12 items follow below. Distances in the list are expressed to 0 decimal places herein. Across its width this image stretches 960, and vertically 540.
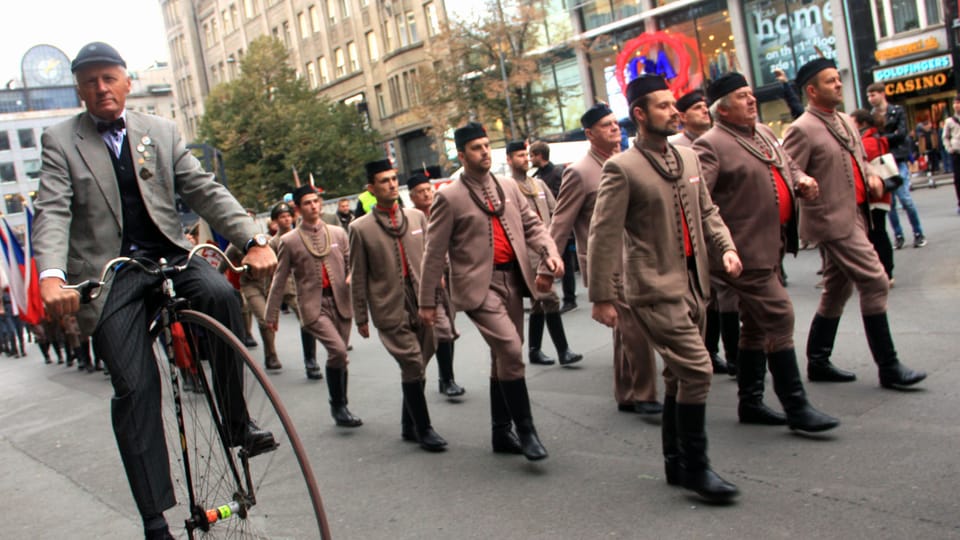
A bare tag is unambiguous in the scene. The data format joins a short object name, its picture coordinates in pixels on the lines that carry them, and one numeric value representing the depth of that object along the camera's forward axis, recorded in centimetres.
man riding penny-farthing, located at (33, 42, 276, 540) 424
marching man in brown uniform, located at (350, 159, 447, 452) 754
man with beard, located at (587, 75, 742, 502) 491
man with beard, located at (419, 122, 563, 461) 634
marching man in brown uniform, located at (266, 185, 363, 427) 938
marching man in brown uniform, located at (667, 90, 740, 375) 709
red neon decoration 2636
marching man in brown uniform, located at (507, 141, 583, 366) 920
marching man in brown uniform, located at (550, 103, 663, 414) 680
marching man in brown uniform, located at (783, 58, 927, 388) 632
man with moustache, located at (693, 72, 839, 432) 578
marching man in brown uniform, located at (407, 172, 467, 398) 858
